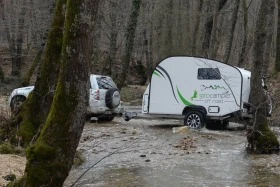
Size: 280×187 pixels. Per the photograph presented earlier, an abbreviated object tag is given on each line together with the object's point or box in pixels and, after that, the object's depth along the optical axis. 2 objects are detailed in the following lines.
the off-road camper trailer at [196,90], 17.83
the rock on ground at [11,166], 8.94
